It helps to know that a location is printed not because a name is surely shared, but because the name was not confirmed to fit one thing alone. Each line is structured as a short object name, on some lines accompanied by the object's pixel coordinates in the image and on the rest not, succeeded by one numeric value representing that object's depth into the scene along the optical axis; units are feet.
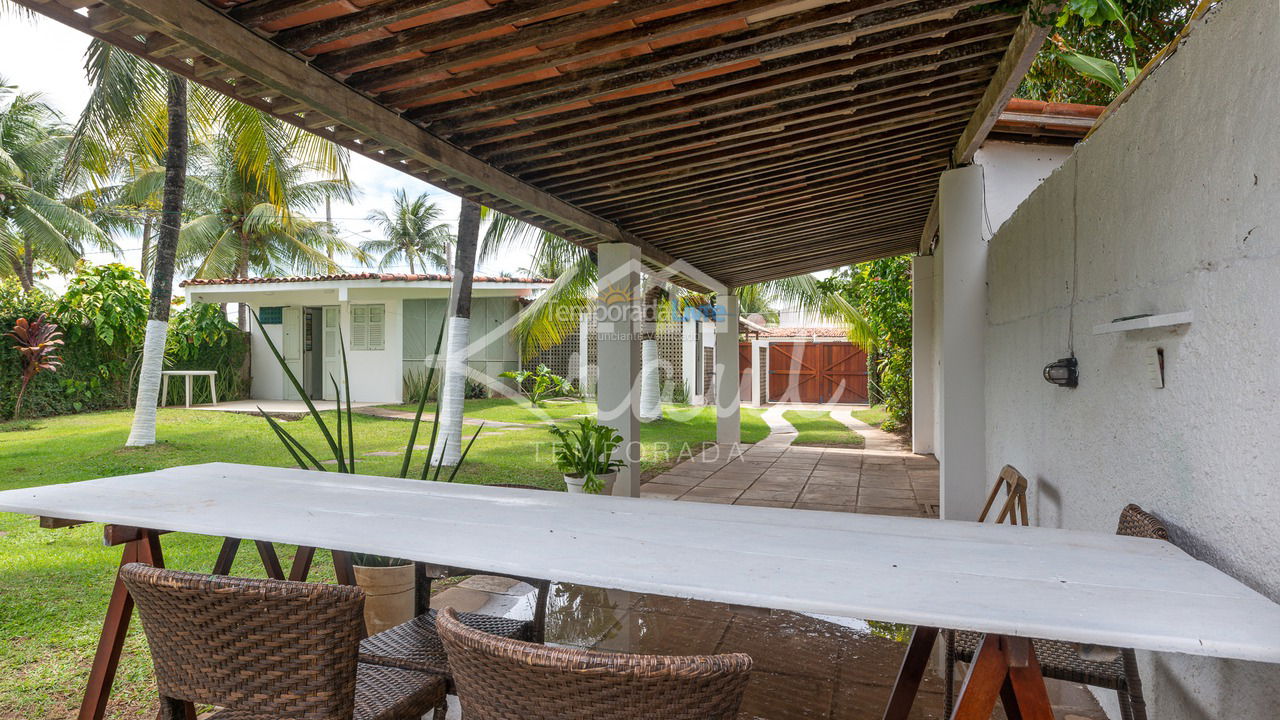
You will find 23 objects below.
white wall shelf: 5.42
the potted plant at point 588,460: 15.48
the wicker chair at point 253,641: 4.32
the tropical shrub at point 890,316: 30.84
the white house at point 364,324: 40.32
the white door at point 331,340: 45.52
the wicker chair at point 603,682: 3.47
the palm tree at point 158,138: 23.63
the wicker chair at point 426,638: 5.83
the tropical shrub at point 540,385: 40.32
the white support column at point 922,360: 27.02
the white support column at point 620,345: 16.97
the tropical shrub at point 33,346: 31.17
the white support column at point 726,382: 30.60
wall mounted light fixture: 8.44
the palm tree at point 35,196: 58.54
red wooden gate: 58.59
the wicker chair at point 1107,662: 5.20
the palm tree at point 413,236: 99.09
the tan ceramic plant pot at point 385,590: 8.65
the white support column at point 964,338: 14.30
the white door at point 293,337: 45.42
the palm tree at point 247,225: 58.44
